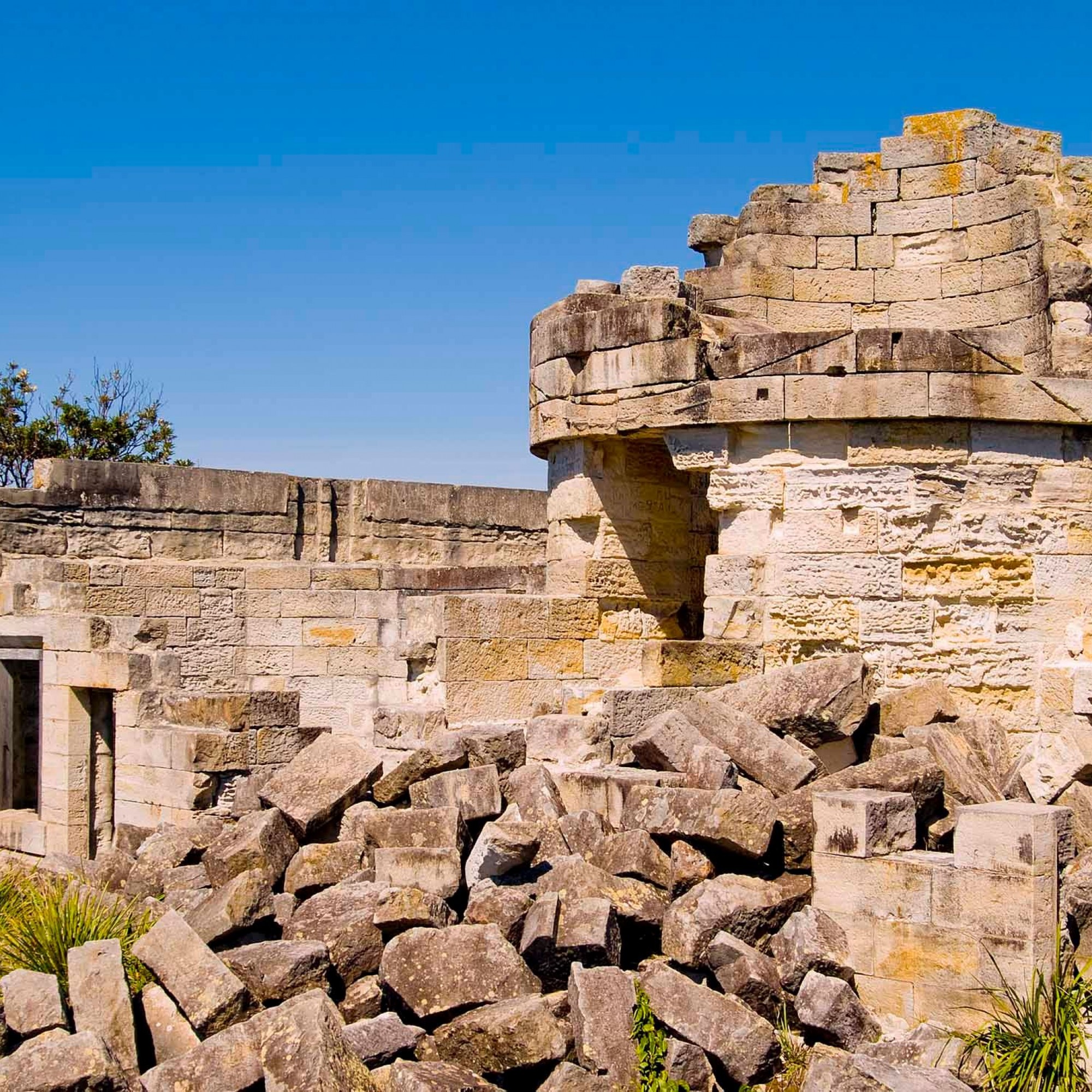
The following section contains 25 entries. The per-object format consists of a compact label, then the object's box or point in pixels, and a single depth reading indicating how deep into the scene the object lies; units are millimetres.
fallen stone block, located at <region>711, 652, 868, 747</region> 8086
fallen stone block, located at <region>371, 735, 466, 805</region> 7992
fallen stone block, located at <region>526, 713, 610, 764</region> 8234
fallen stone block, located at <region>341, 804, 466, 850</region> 7215
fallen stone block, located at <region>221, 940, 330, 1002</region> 6367
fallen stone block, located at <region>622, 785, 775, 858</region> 6930
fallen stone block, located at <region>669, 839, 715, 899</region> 6883
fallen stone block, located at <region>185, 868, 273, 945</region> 6859
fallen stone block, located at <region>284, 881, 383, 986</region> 6574
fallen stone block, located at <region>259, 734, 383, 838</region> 7738
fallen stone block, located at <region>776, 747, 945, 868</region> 7113
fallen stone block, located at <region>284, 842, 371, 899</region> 7230
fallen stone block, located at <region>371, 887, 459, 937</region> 6598
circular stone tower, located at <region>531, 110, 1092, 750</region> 8703
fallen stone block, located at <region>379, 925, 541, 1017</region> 6184
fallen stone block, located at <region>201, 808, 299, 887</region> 7348
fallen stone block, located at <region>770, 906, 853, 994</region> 6543
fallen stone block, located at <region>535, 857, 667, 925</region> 6695
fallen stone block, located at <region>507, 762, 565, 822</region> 7555
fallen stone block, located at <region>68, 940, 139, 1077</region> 6000
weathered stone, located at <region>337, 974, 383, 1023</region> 6395
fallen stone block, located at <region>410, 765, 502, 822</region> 7645
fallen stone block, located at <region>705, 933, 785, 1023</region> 6309
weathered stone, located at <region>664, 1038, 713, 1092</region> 5906
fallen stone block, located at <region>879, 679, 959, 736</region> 8453
